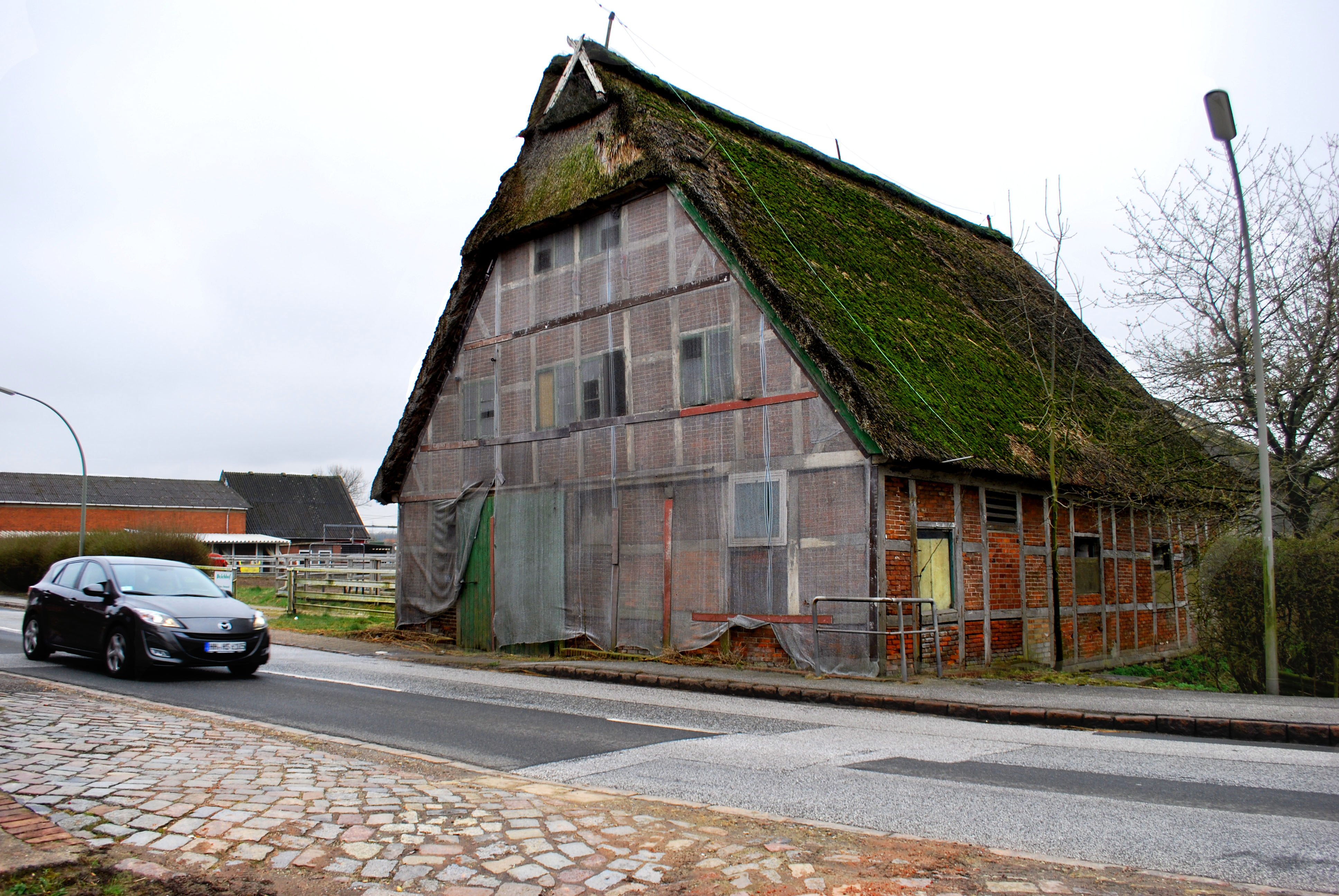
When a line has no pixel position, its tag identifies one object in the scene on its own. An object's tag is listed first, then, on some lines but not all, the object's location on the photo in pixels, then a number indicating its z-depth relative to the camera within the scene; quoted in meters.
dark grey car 11.13
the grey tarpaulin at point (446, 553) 17.98
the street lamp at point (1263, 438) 10.84
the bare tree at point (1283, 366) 12.91
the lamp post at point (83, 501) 27.08
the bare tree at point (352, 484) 85.00
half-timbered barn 13.13
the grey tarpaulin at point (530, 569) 16.41
